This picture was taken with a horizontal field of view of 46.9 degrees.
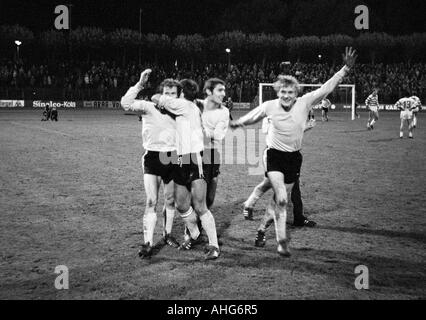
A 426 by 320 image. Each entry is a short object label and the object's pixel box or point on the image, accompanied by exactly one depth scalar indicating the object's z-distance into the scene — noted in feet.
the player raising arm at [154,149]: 19.93
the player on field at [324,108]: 107.24
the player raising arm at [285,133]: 20.58
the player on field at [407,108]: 73.97
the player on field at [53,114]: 104.88
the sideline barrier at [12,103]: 150.30
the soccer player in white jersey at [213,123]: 21.39
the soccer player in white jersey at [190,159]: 19.51
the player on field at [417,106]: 74.86
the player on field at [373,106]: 87.15
